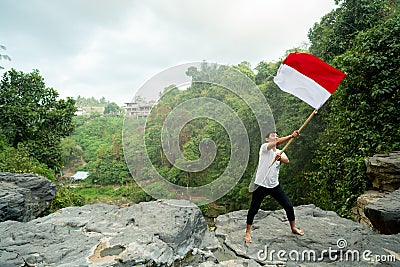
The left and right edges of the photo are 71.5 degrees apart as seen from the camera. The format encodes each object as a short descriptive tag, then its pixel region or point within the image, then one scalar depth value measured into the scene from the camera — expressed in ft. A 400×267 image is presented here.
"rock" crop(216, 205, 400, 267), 9.34
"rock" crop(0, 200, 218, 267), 8.83
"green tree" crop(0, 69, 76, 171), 37.27
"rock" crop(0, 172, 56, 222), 16.47
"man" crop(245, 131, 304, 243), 10.33
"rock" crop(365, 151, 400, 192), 13.88
